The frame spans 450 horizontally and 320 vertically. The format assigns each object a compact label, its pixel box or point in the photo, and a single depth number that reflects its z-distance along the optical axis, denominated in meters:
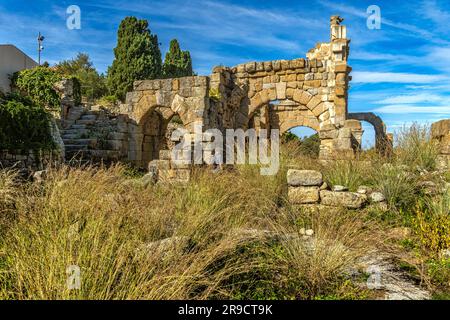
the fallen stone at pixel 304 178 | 5.88
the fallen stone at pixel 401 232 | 4.68
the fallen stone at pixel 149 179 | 7.02
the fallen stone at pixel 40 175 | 6.05
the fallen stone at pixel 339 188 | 5.75
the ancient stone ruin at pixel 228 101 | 11.14
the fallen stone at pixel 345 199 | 5.52
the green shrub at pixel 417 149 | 6.88
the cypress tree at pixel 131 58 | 22.53
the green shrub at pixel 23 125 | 8.01
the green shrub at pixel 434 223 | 4.38
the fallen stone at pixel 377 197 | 5.54
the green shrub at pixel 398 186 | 5.63
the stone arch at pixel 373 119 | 18.78
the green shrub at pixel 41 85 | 13.72
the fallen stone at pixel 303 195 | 5.82
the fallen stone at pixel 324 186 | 5.90
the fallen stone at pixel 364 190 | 5.74
